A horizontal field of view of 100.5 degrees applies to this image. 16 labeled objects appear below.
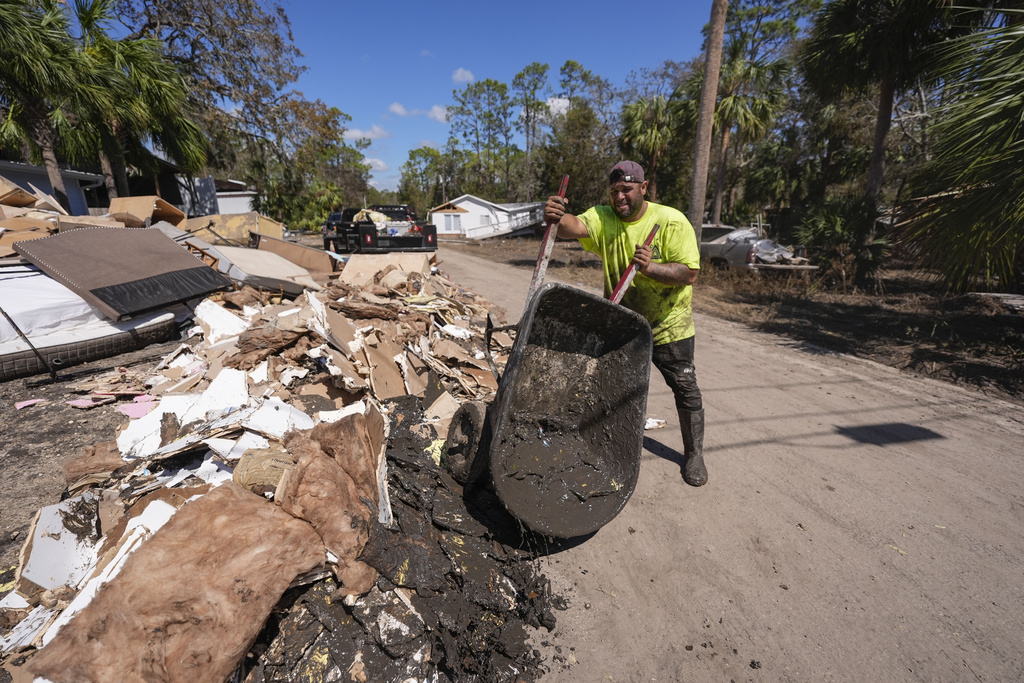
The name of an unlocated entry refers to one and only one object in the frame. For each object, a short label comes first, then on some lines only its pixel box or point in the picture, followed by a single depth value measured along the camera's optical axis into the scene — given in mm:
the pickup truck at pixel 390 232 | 12047
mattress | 3977
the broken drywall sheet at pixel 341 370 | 3617
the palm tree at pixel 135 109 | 9547
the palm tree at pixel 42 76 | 6684
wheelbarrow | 2352
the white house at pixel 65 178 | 14327
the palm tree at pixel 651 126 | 16609
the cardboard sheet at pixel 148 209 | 7543
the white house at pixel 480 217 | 31203
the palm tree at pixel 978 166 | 3846
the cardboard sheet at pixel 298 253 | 8562
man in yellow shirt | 2672
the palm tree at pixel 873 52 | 8375
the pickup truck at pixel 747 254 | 11656
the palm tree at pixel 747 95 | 15648
